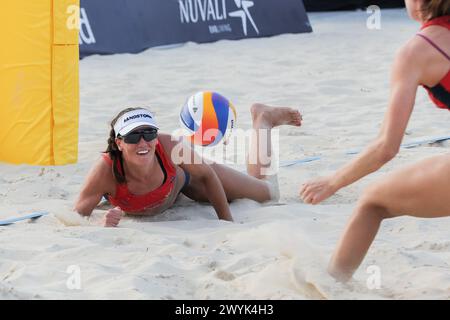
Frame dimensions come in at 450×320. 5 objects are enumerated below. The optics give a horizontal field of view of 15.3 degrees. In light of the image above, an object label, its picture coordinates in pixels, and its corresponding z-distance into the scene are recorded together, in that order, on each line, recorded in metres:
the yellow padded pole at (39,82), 9.92
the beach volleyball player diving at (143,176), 7.96
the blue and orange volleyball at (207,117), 9.77
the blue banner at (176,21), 17.65
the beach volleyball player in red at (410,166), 4.95
